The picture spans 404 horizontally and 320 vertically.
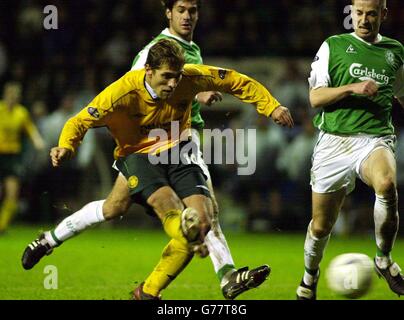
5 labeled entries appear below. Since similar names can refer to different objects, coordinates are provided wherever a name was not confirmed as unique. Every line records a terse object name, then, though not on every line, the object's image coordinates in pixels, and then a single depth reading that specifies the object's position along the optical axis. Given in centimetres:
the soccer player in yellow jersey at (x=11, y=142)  2492
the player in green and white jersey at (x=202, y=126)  1314
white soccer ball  1418
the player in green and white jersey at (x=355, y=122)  1380
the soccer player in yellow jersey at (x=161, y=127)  1305
